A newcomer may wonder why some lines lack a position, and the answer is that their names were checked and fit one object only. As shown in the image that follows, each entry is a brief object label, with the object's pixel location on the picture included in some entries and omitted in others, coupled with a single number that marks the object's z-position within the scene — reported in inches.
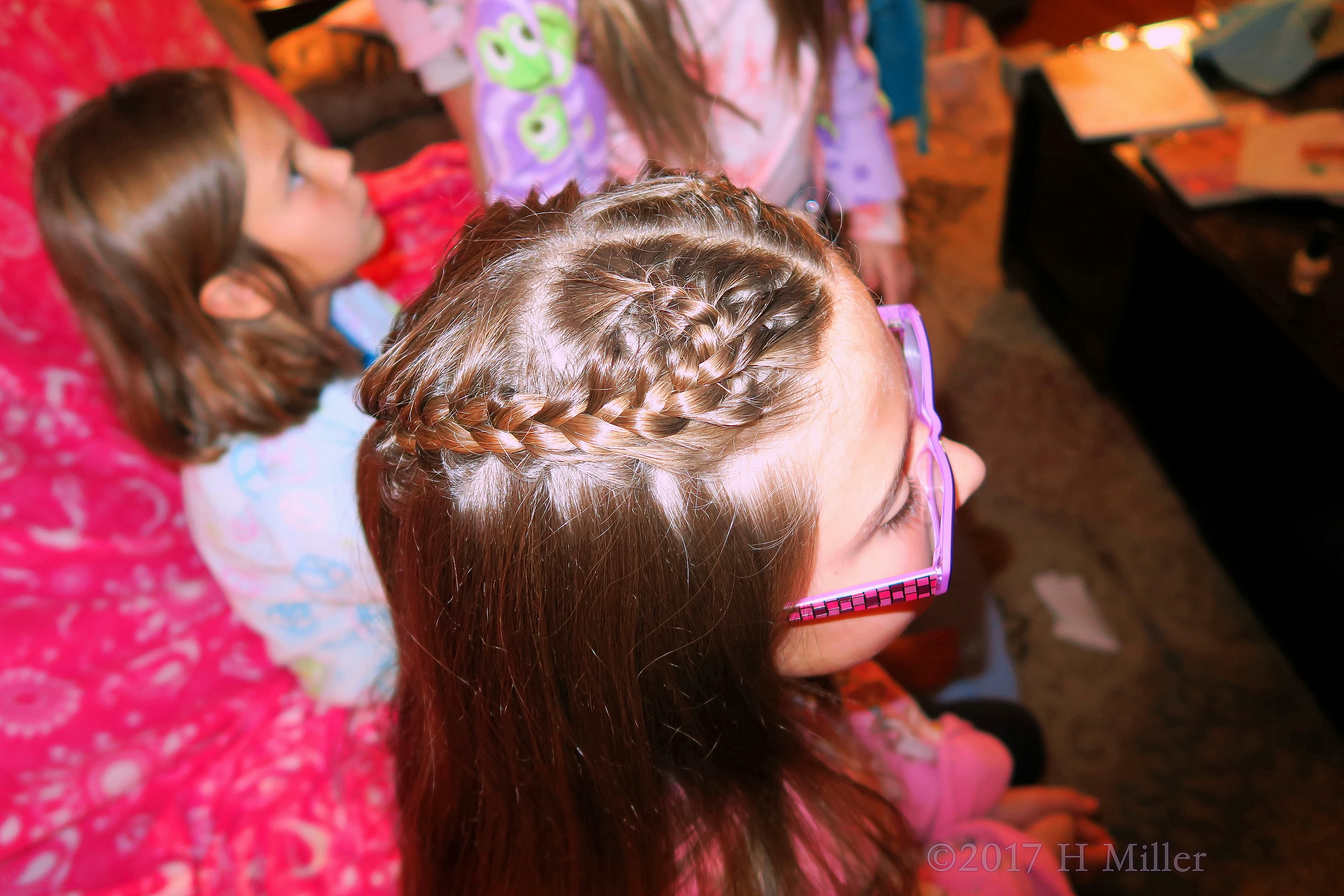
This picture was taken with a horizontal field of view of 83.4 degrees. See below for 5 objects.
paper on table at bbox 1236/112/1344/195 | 52.1
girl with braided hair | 18.8
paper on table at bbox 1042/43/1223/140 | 60.7
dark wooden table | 48.5
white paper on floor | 59.3
